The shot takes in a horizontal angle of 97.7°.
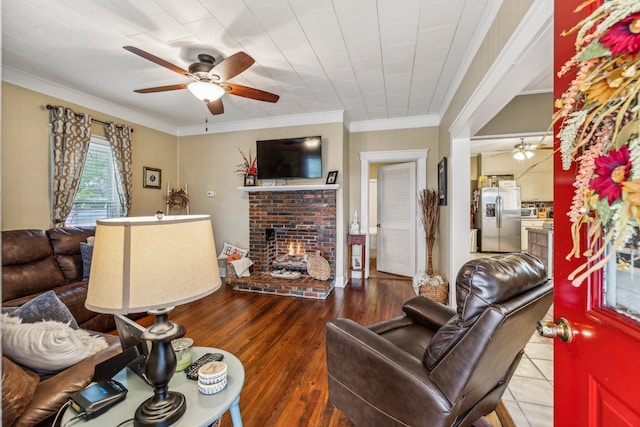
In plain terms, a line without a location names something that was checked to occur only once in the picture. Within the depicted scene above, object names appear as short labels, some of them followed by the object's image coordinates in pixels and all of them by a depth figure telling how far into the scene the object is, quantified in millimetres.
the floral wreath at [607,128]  610
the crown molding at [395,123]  4230
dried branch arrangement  4043
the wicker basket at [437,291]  3340
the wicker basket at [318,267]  4023
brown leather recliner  1083
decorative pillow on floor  4418
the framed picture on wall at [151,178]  4281
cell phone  1014
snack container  1123
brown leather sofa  1049
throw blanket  4108
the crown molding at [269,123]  4082
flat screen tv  4082
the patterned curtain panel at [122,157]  3746
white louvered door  4480
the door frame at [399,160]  4312
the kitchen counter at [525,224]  6350
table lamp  879
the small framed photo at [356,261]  4547
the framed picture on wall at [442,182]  3540
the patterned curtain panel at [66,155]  3143
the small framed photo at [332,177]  4070
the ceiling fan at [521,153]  4245
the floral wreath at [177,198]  4648
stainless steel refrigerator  6414
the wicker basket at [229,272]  4176
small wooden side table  4262
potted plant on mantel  4391
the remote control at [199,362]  1211
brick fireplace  4160
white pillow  1198
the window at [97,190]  3509
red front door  688
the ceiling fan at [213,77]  2172
